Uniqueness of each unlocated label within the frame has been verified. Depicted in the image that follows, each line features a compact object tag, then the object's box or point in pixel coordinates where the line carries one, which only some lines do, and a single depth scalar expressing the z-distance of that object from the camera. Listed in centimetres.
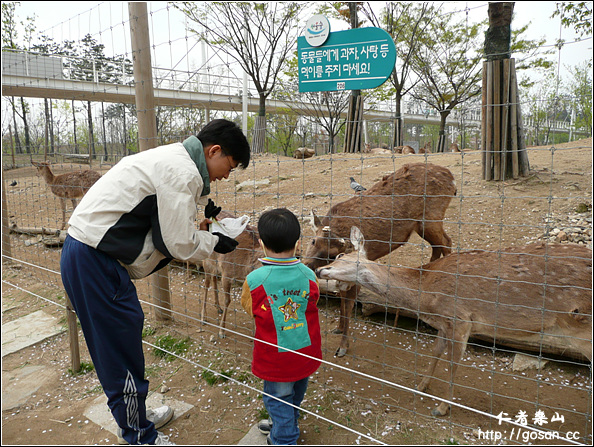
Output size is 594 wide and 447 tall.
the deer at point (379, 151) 1217
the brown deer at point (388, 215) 469
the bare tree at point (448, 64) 1708
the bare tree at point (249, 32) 1714
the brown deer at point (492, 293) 301
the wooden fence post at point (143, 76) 423
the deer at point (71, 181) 940
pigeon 477
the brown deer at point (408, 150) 1323
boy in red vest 258
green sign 326
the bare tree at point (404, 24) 1606
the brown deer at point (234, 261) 474
